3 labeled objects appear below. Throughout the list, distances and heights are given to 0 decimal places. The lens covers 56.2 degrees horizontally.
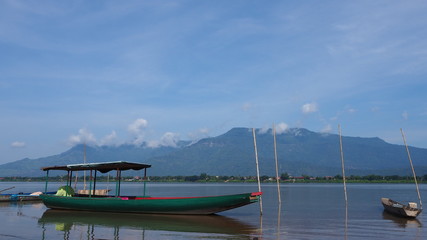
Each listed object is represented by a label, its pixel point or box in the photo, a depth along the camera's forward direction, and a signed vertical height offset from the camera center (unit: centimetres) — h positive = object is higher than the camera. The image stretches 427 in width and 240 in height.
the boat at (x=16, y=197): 3806 -16
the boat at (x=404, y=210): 2663 -137
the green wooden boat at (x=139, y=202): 2486 -55
